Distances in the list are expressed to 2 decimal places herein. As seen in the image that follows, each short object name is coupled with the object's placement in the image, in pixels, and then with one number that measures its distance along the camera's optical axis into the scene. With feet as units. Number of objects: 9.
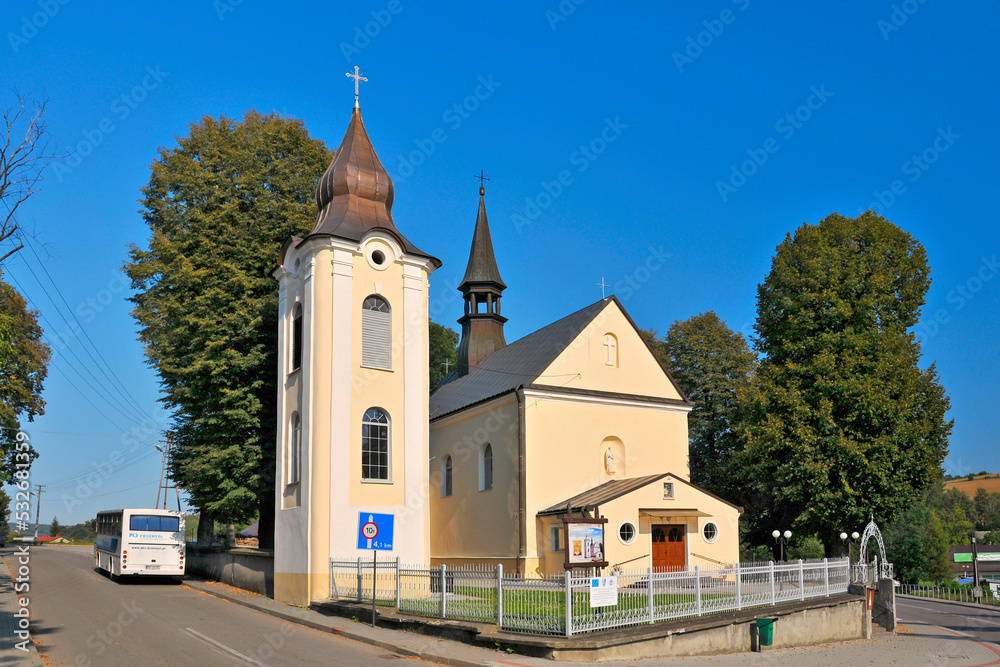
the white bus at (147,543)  87.35
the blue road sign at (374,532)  58.23
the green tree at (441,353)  170.82
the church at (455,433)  73.92
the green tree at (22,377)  109.50
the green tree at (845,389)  99.45
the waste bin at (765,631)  54.34
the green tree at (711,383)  133.39
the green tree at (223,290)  89.97
